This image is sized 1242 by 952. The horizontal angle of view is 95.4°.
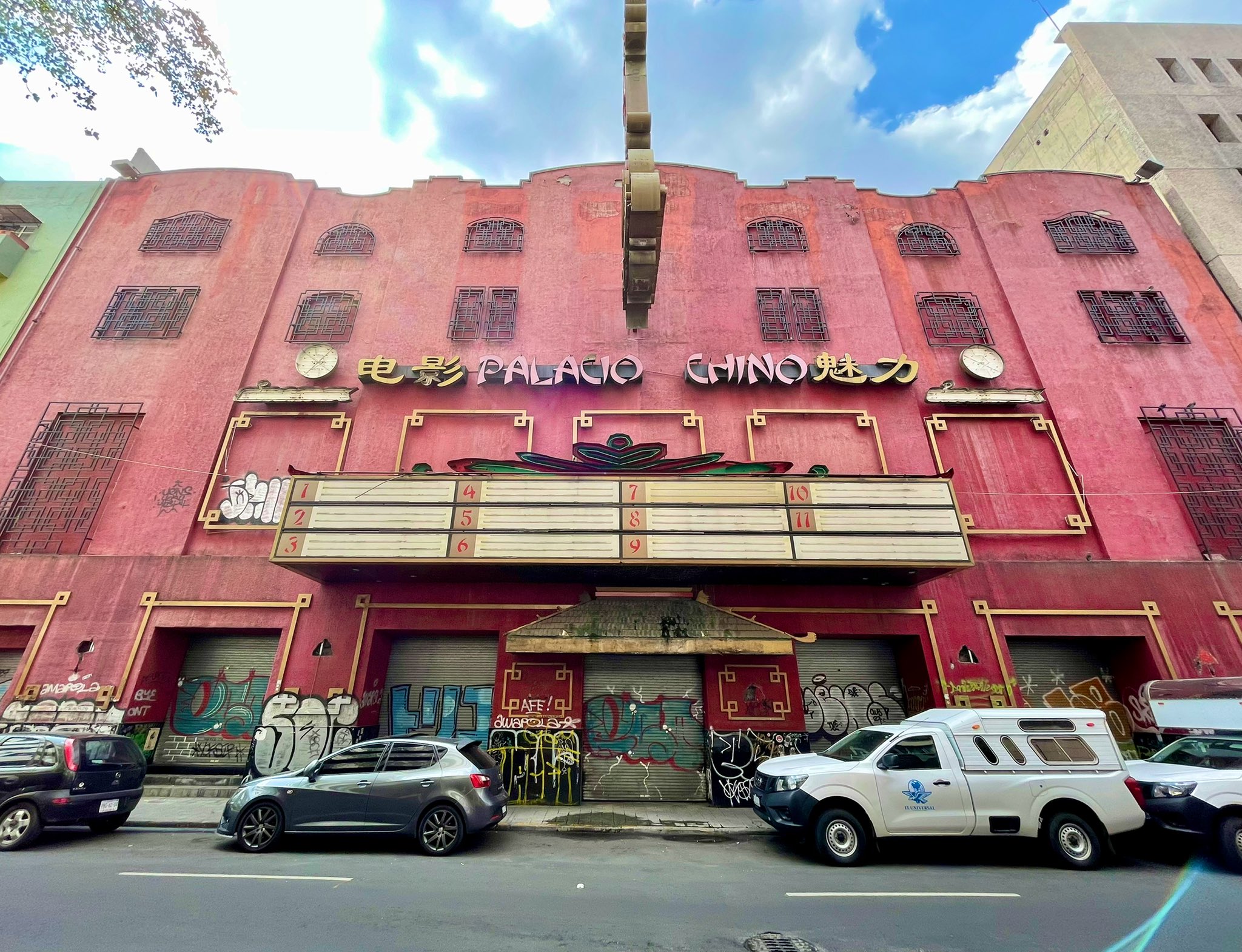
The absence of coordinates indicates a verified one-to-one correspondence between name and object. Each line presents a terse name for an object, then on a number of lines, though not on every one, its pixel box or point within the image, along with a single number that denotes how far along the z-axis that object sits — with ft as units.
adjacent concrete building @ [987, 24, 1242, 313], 57.31
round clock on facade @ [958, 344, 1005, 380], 49.03
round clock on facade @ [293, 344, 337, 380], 49.67
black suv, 25.34
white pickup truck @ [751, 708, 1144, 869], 24.76
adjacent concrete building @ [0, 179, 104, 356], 52.39
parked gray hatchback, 25.61
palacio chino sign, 48.32
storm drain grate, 16.11
